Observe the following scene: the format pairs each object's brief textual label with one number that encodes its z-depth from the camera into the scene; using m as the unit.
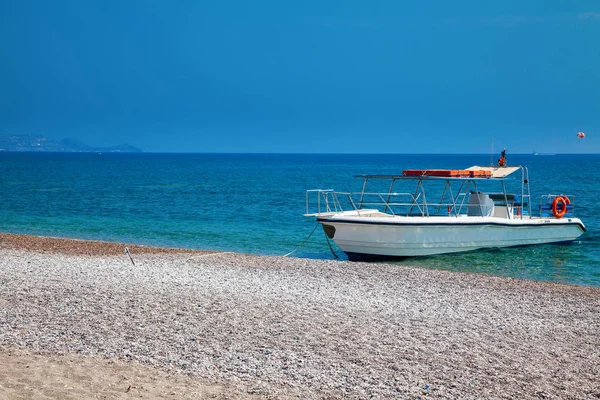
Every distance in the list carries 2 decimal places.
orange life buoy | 26.59
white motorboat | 21.78
